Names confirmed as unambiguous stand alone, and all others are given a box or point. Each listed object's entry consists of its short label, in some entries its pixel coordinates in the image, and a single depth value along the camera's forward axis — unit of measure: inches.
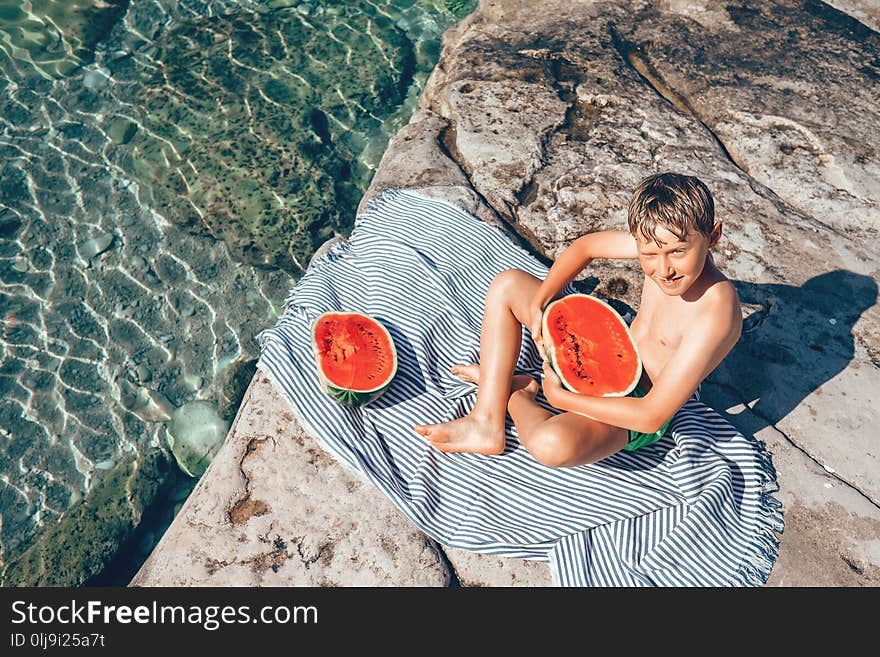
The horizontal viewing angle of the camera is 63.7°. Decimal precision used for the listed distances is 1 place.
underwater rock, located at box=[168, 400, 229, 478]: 237.8
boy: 131.0
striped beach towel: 157.5
